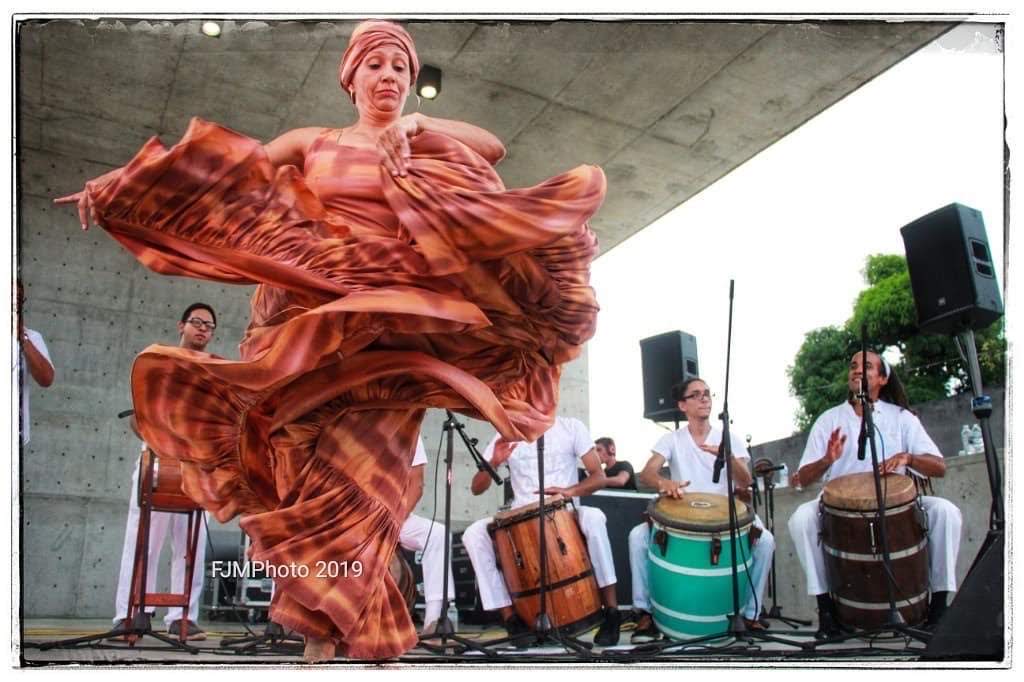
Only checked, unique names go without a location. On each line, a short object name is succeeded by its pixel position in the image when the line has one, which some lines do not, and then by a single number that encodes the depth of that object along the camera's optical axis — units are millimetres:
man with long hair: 3957
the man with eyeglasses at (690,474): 4242
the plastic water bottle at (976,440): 4156
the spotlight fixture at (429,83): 3559
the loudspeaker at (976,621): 2525
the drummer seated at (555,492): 4281
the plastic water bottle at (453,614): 5309
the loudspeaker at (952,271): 3318
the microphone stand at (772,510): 4184
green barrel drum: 3984
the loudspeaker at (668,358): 4164
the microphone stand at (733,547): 3471
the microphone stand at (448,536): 3770
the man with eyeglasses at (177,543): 4156
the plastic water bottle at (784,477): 4554
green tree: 3914
